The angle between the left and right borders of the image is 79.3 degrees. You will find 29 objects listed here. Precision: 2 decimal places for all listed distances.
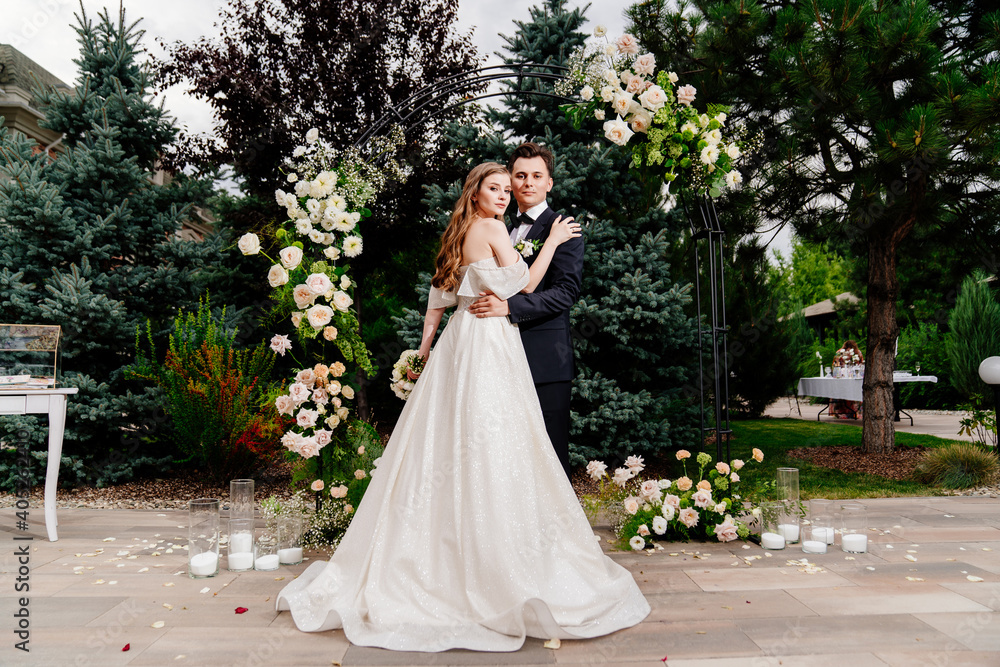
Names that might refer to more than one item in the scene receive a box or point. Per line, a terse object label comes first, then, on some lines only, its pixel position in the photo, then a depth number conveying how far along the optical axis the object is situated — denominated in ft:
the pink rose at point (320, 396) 12.17
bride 7.97
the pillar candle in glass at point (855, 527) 11.66
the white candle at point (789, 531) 12.42
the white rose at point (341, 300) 12.13
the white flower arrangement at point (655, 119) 12.13
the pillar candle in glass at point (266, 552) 10.89
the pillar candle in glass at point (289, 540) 11.32
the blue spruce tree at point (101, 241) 17.13
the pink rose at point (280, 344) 12.01
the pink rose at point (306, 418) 11.85
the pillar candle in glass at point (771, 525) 11.96
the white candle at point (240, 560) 10.85
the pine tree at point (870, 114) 14.94
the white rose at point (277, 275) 11.73
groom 10.03
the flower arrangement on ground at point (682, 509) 12.37
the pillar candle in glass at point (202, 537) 10.33
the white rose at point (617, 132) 11.87
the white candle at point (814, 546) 11.68
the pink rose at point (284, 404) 12.04
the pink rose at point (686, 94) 11.92
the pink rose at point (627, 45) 12.23
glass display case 12.61
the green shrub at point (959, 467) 17.87
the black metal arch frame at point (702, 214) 13.56
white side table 12.03
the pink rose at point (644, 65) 11.92
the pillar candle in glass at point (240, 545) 10.86
